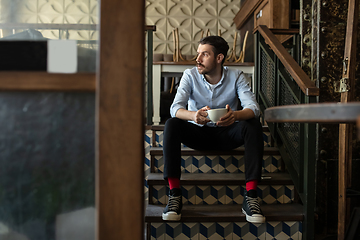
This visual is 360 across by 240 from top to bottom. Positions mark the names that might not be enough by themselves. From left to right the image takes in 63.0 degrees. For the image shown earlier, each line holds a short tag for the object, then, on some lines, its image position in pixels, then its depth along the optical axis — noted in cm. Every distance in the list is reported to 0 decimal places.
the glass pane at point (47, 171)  50
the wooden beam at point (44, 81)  46
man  175
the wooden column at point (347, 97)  134
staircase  177
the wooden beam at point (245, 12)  449
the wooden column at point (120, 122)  45
